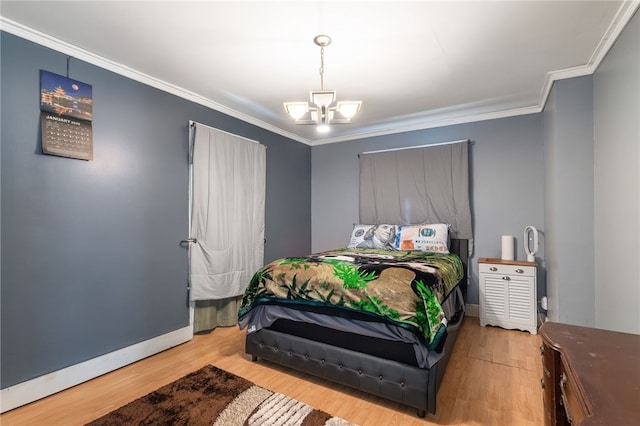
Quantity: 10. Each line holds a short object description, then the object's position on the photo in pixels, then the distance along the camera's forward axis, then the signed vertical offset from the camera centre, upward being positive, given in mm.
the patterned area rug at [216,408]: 1696 -1207
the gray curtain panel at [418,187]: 3639 +411
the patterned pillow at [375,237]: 3664 -259
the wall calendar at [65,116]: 1997 +725
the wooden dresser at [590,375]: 672 -445
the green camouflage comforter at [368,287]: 1787 -500
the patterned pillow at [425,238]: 3383 -256
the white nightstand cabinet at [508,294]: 3014 -828
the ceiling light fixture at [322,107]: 2072 +839
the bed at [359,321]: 1755 -733
